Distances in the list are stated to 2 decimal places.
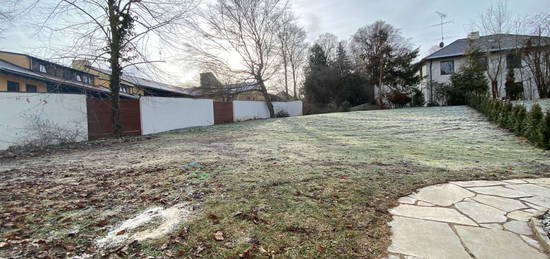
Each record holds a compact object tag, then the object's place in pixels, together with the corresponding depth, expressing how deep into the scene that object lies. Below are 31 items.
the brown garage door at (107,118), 8.73
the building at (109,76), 8.58
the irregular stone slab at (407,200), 2.62
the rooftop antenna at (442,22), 22.76
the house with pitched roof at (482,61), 16.28
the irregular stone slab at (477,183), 3.05
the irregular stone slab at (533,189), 2.71
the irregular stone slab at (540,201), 2.43
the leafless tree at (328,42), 28.20
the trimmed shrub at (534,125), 5.27
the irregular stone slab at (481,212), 2.21
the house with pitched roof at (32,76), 8.57
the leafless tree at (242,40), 18.91
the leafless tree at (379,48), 21.89
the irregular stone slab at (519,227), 1.97
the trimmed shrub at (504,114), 7.77
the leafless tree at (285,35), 21.50
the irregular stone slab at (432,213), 2.21
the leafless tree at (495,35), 15.92
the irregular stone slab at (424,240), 1.73
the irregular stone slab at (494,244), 1.70
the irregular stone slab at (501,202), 2.41
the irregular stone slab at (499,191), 2.71
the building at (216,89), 19.41
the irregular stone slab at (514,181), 3.15
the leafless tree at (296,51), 24.69
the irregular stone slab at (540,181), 3.08
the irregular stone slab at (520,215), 2.19
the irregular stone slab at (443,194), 2.63
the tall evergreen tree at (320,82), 25.29
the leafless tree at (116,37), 8.27
